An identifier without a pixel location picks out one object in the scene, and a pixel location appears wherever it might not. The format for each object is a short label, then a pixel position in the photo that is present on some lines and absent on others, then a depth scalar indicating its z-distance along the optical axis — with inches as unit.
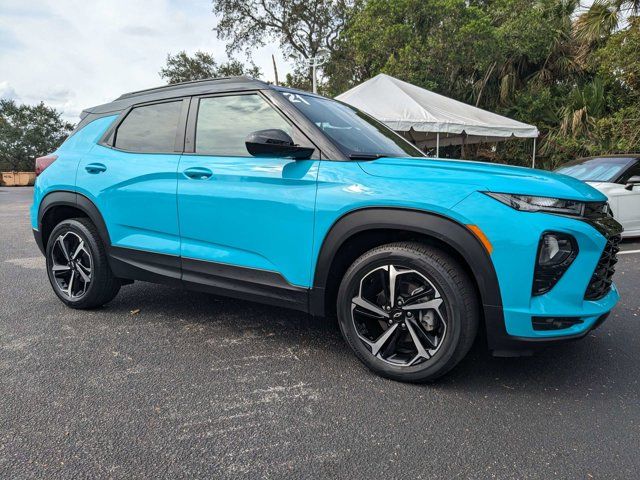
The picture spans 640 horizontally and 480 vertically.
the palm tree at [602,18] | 476.1
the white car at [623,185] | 265.9
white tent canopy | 402.0
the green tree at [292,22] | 871.1
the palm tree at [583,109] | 536.1
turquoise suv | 87.0
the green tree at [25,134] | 1544.0
